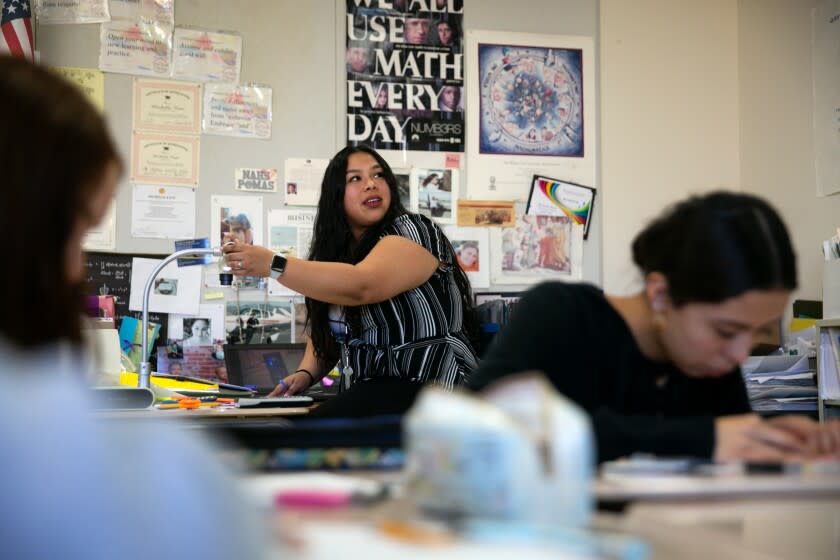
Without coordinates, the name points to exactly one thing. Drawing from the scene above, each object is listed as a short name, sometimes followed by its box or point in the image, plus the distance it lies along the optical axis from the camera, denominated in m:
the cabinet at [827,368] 2.58
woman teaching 2.26
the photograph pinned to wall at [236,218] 3.32
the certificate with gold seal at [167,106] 3.29
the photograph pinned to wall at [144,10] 3.28
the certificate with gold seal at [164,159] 3.28
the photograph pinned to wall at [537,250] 3.52
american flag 3.06
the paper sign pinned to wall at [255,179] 3.34
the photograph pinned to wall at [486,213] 3.51
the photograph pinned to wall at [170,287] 3.25
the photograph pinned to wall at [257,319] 3.31
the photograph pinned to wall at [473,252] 3.49
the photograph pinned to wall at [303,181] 3.37
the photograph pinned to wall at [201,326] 3.27
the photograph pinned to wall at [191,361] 3.25
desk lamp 2.37
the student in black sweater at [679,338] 0.99
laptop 2.98
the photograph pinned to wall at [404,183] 3.46
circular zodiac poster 3.56
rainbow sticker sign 3.56
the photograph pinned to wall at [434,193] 3.47
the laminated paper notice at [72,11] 3.22
